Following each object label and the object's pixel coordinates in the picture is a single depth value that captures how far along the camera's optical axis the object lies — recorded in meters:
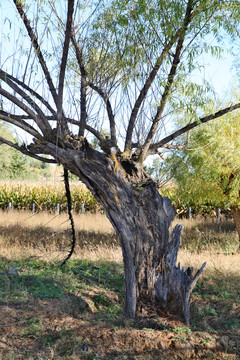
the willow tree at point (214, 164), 8.97
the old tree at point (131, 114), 4.59
